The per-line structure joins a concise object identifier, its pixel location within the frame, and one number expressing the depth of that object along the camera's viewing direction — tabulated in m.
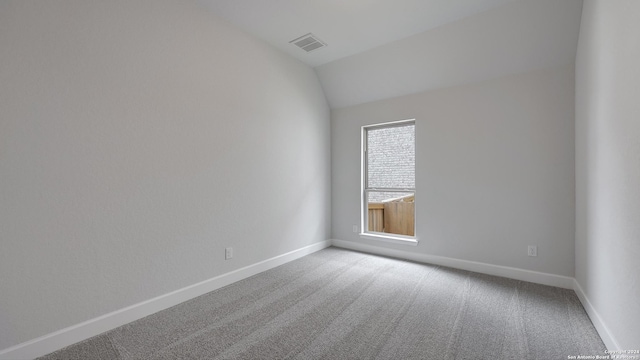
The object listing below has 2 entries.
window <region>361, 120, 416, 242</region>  3.64
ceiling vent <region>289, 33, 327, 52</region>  2.95
